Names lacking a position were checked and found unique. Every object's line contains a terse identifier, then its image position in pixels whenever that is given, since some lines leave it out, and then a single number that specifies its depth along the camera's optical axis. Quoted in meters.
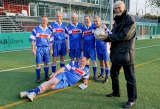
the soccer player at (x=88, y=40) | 5.59
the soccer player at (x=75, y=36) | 5.92
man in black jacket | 3.51
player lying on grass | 4.63
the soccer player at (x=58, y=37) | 5.86
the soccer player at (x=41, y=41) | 5.43
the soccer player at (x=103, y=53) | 5.53
